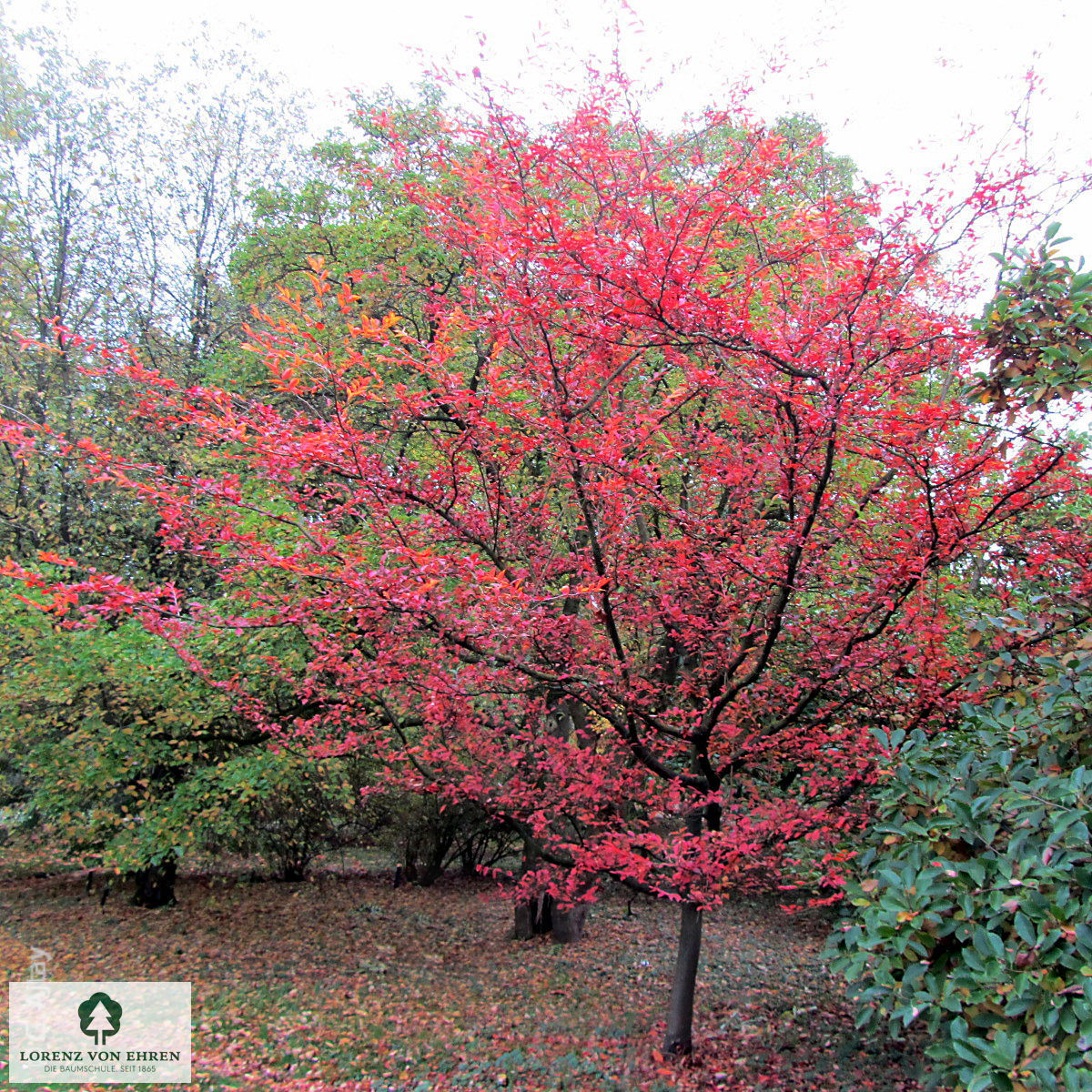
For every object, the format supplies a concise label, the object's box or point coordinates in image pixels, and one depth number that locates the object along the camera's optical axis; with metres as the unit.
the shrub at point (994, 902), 2.27
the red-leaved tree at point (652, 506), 3.29
